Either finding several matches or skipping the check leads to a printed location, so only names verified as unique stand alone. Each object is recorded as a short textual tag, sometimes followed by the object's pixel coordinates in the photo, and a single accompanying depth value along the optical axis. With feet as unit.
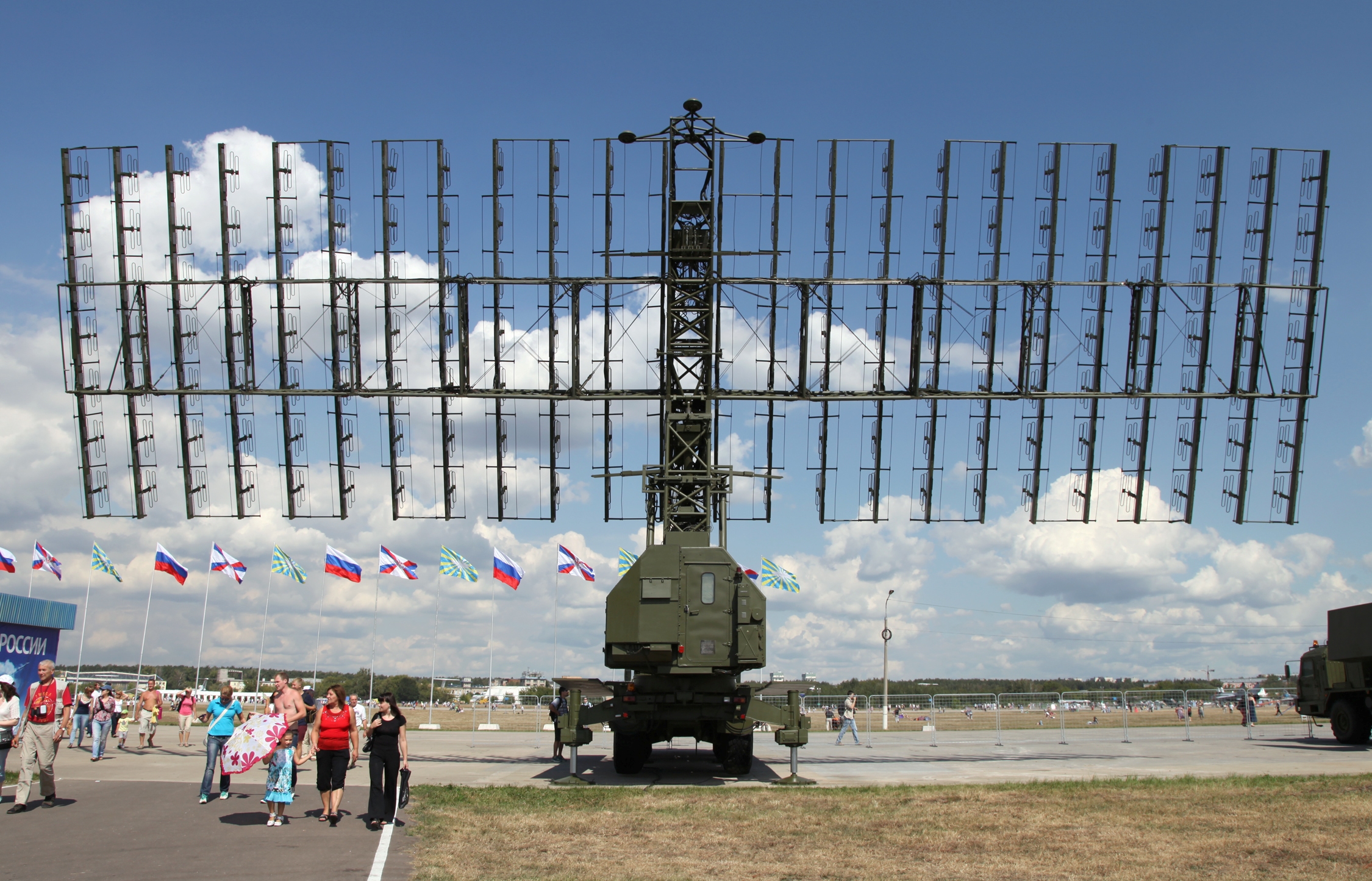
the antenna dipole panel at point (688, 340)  73.15
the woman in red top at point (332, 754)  44.52
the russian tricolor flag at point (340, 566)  133.39
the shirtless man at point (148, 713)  93.61
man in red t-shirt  46.55
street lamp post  157.07
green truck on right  90.84
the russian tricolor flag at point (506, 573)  123.03
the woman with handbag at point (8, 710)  47.21
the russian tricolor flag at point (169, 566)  125.59
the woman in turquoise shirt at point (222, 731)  51.75
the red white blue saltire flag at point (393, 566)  133.28
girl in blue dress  44.06
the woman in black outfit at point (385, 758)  43.80
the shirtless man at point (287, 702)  46.62
